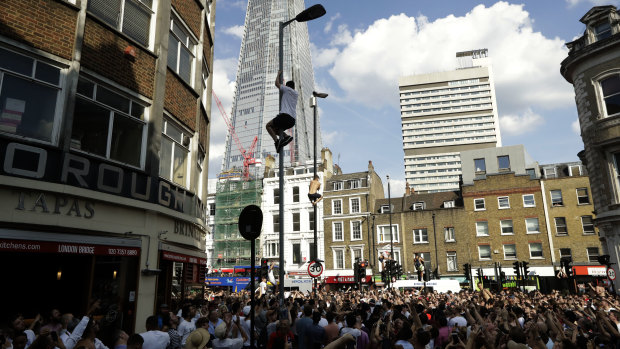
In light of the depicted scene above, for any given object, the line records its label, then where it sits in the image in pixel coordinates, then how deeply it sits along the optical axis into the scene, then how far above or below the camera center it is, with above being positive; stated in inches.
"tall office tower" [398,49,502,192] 5708.7 +2023.7
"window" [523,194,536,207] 1649.9 +249.9
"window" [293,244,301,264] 1947.6 +63.4
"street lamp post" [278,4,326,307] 346.0 +207.0
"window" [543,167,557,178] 1753.3 +387.1
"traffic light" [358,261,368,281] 834.0 -11.6
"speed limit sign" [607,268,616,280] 692.7 -21.3
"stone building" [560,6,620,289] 798.5 +315.2
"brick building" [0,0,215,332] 328.5 +105.6
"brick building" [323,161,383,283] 1846.7 +206.5
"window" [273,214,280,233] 2016.5 +214.2
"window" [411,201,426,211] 1852.9 +268.6
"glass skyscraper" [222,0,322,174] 6875.0 +3300.2
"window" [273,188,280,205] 2050.9 +356.3
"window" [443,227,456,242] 1728.2 +129.0
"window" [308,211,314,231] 1962.4 +219.1
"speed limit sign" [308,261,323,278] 612.6 -4.4
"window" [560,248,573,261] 1565.3 +35.4
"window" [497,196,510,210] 1681.8 +251.5
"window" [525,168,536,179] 1755.5 +395.8
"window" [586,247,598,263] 1541.6 +32.9
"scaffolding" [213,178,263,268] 2217.0 +274.9
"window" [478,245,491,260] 1664.6 +46.9
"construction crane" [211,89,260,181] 6688.0 +2211.7
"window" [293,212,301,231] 1982.7 +214.3
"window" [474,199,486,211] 1716.2 +247.4
